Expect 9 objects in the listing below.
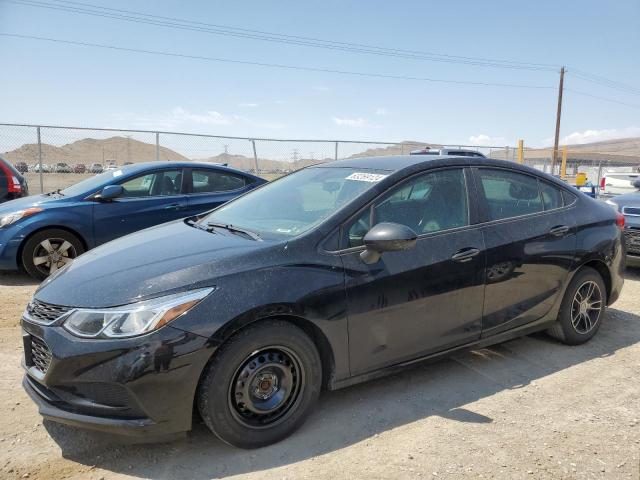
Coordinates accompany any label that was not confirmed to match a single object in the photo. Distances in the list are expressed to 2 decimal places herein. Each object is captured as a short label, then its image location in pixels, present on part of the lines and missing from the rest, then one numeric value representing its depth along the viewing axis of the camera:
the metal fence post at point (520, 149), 20.17
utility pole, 34.12
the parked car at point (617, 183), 11.29
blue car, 5.95
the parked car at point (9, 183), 7.90
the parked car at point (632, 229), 6.41
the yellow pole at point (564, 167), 21.16
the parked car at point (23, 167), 12.36
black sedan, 2.41
